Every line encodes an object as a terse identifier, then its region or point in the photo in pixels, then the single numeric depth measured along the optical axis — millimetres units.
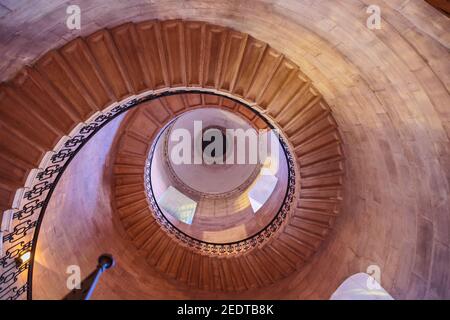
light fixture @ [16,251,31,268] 5824
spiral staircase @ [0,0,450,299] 4039
